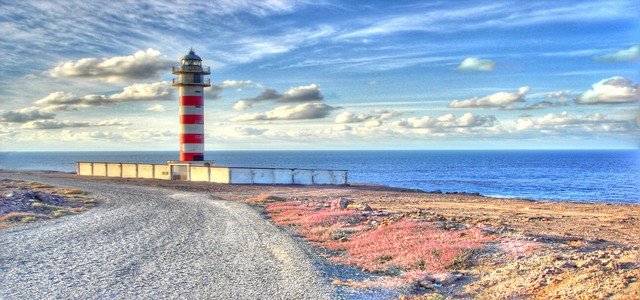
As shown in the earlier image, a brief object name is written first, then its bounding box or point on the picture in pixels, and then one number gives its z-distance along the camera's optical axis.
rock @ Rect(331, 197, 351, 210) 27.06
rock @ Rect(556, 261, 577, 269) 11.89
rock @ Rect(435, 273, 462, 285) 12.38
